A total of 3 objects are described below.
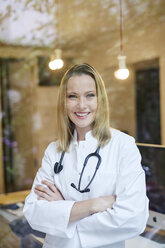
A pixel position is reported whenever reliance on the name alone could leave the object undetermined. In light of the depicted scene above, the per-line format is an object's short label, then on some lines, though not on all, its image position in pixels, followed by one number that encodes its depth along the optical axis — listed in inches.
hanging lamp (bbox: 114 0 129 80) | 77.7
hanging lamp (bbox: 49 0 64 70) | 91.0
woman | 43.5
